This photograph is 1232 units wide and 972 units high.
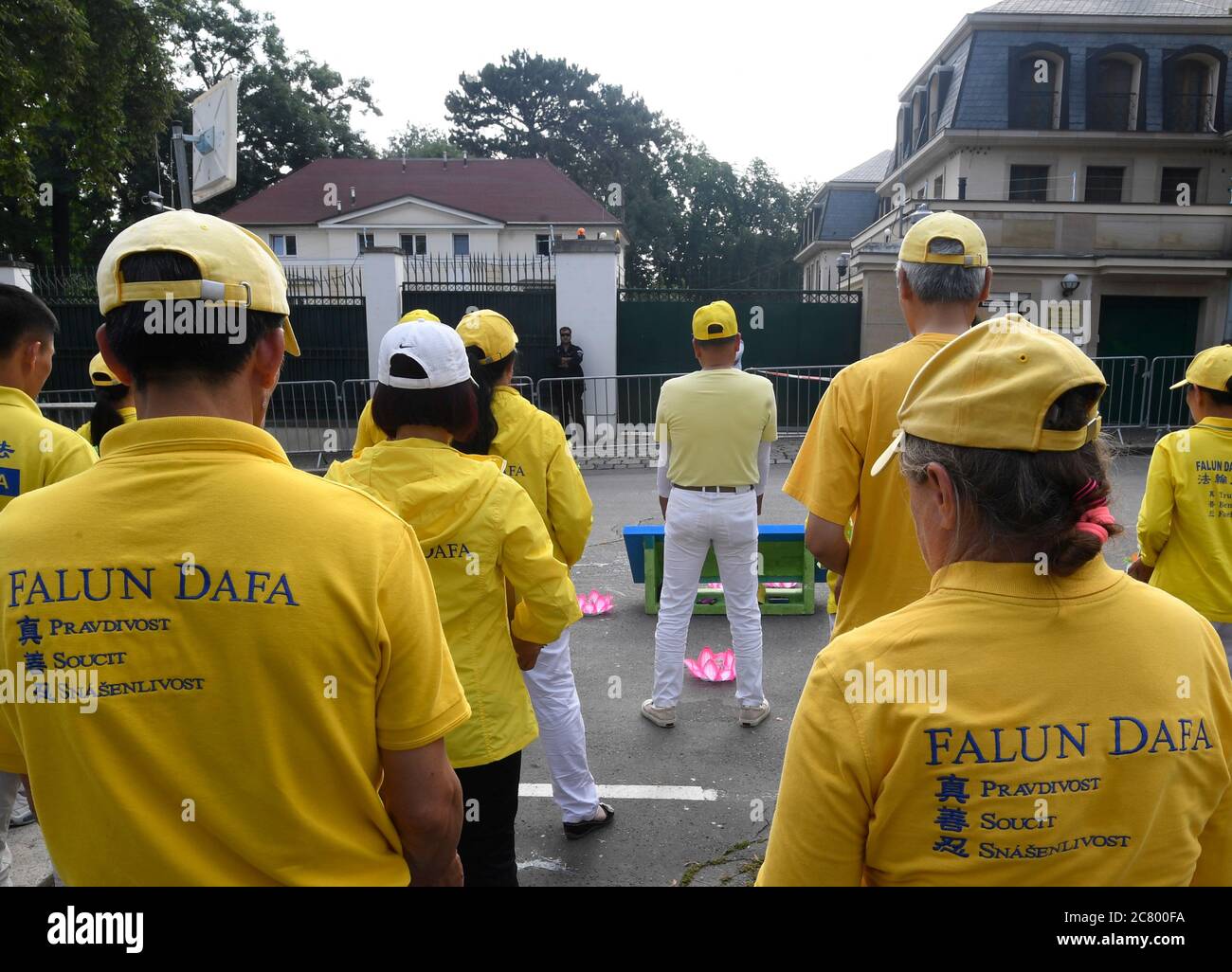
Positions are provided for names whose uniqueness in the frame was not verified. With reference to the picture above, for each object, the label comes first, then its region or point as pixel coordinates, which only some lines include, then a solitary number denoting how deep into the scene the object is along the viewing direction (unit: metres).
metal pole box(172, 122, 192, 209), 10.32
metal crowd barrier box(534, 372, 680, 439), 15.51
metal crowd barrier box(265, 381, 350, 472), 14.86
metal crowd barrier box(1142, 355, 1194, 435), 15.42
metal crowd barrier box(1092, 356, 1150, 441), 15.52
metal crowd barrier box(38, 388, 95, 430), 12.84
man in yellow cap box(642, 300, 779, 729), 4.75
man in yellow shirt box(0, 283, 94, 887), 3.10
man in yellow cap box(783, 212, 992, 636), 2.90
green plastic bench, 6.63
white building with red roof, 39.97
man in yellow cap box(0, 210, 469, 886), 1.41
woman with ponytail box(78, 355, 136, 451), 4.10
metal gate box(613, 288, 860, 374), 17.02
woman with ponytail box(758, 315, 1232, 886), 1.28
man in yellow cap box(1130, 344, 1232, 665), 3.51
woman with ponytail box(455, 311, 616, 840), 3.70
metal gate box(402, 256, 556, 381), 16.66
